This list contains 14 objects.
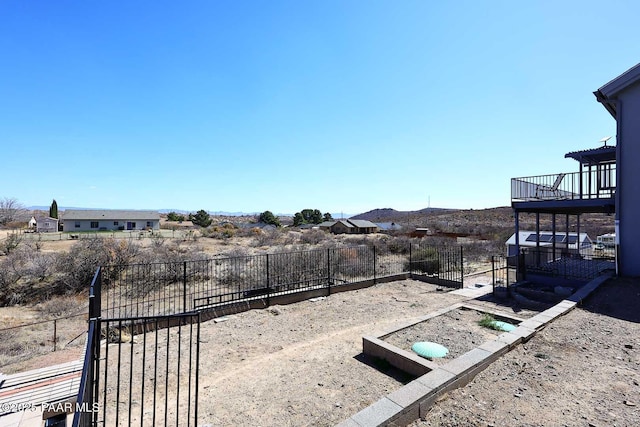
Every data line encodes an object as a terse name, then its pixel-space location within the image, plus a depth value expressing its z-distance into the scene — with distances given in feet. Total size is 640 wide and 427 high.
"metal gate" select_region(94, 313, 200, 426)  13.91
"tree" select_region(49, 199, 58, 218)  200.73
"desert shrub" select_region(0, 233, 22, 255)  59.37
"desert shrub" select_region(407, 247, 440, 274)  48.63
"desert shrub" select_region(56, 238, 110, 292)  37.42
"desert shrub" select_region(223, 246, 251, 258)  63.95
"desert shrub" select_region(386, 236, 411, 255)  69.96
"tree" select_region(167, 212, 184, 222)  266.28
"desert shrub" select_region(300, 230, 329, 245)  92.31
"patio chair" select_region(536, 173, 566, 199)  38.50
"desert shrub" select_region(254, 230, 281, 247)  87.84
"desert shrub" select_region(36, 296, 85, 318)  29.91
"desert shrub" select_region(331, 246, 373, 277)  45.44
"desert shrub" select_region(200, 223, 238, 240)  112.98
